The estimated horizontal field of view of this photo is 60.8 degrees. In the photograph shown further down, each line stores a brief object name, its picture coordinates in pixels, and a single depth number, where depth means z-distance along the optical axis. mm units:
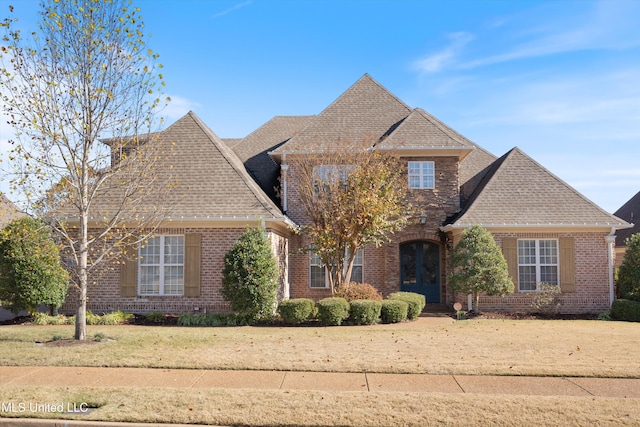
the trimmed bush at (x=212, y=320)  14695
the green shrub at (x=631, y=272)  16953
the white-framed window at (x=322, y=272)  19562
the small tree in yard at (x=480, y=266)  16734
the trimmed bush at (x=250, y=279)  14461
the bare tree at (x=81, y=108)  10961
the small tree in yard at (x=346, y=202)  16344
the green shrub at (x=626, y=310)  16422
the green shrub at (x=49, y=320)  14812
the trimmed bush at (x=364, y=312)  14461
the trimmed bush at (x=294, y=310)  14344
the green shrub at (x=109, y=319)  14696
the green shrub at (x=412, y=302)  15659
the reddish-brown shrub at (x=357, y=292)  15586
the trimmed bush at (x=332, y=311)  14156
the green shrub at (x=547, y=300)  17547
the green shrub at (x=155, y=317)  15320
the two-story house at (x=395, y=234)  16406
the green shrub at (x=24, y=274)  14711
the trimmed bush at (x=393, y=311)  14838
